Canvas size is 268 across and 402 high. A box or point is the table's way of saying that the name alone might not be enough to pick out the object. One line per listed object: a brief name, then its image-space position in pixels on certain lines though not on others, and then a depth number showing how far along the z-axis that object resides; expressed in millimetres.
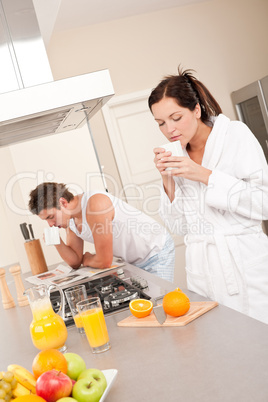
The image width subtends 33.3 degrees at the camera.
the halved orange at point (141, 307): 1362
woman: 1641
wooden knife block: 2766
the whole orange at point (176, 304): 1276
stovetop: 1548
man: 2293
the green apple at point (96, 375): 903
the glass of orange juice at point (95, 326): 1203
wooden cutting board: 1258
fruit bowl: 885
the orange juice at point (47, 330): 1256
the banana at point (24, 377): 904
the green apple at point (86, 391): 856
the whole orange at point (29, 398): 786
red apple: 826
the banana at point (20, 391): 854
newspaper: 2240
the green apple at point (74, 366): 963
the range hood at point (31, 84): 1430
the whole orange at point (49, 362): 948
